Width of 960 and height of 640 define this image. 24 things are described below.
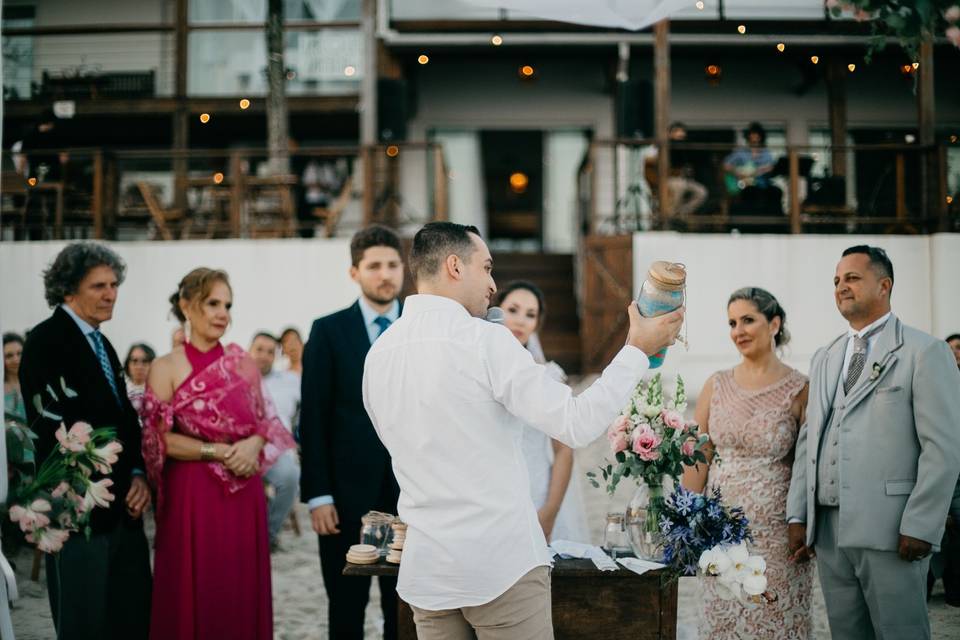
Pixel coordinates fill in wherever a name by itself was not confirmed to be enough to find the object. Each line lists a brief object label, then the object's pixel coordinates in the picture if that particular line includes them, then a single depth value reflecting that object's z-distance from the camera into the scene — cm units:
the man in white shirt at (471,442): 246
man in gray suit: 334
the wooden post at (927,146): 1124
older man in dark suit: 367
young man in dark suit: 398
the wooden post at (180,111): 1341
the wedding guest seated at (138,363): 788
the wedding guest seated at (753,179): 1159
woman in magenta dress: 396
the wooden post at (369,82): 1201
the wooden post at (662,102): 1140
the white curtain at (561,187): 1636
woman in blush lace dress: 395
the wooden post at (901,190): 1150
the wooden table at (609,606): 323
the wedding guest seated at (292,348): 897
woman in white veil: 418
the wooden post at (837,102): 1338
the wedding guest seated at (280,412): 741
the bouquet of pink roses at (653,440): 327
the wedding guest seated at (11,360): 705
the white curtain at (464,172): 1551
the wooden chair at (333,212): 1178
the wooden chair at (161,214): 1168
